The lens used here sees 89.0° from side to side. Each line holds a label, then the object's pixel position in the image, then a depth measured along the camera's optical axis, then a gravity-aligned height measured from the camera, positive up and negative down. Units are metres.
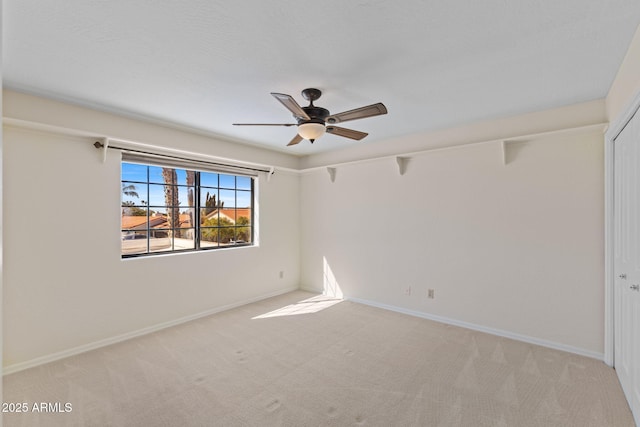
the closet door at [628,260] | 2.18 -0.39
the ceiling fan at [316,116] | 2.45 +0.75
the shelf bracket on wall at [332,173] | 4.93 +0.57
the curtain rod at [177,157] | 3.21 +0.64
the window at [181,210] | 3.74 +0.02
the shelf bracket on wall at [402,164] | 4.17 +0.59
